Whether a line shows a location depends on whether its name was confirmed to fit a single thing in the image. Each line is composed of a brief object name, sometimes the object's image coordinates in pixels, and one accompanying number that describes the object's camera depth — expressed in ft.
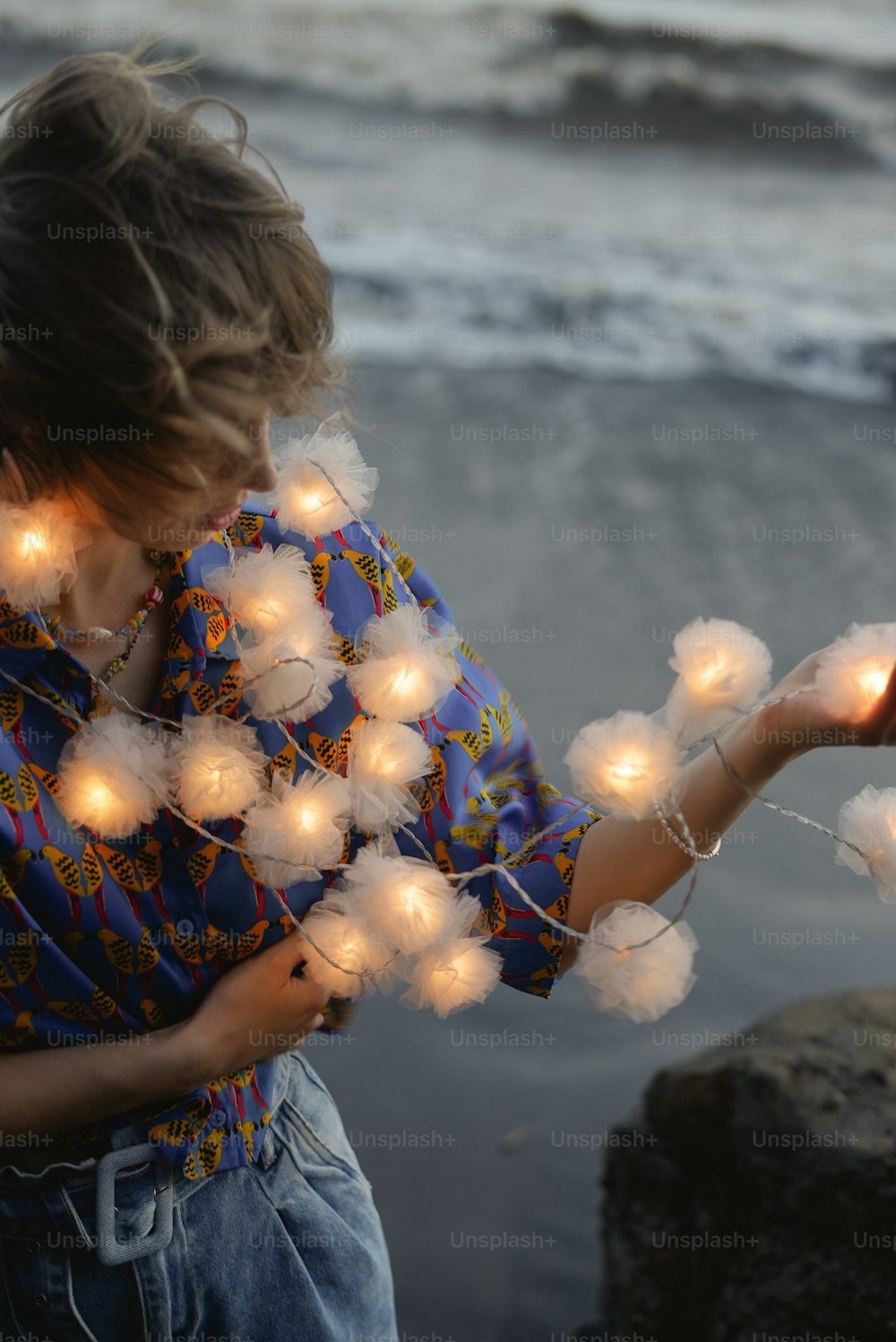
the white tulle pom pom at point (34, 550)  3.22
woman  2.76
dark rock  4.72
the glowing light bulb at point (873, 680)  2.91
